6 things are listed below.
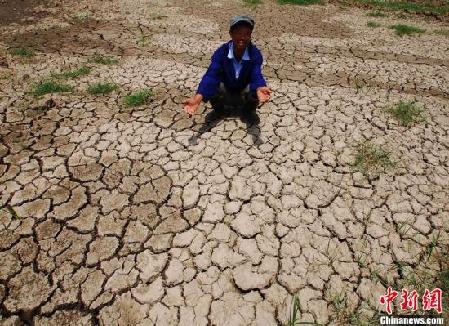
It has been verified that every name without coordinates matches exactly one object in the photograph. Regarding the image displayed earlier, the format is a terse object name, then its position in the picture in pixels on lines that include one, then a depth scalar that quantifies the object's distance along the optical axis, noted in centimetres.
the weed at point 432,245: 258
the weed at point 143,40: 608
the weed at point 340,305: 223
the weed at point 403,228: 275
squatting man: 322
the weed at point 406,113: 401
